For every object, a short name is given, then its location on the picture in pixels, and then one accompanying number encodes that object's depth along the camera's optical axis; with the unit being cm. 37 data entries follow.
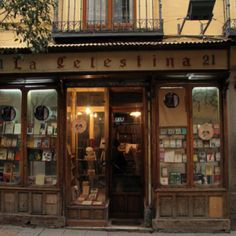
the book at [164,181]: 804
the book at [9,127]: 848
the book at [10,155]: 847
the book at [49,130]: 836
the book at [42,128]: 838
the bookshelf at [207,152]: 810
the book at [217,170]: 811
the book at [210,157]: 815
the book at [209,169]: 812
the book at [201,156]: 815
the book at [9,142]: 849
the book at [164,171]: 809
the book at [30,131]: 841
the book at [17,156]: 841
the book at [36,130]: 841
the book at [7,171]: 842
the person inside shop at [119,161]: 906
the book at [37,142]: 839
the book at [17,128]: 845
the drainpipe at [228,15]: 803
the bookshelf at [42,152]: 831
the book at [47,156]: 834
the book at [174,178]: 805
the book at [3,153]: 850
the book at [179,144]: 816
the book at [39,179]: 827
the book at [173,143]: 816
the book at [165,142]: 819
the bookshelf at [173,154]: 808
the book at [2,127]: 853
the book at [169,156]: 814
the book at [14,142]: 847
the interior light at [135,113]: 902
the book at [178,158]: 813
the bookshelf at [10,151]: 842
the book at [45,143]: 836
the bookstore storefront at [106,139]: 768
